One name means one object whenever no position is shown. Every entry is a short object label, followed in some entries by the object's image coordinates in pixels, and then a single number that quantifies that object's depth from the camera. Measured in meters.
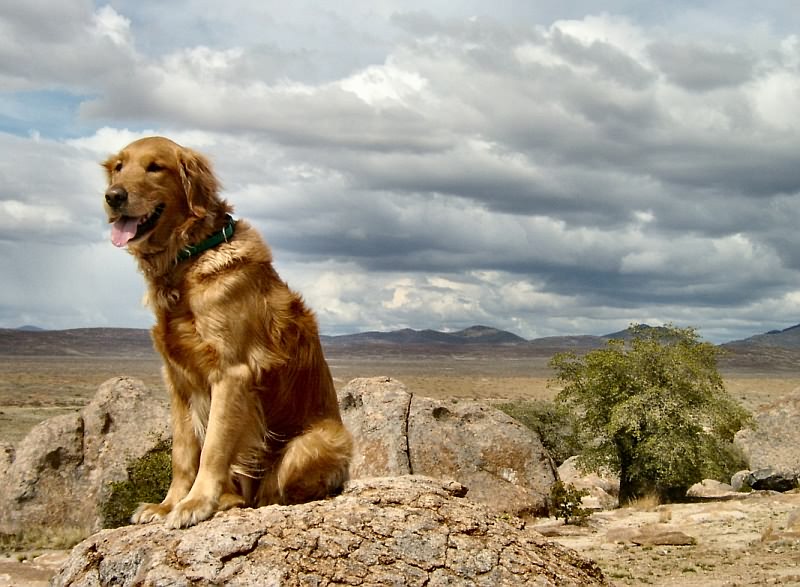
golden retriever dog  5.54
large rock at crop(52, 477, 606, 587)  5.41
